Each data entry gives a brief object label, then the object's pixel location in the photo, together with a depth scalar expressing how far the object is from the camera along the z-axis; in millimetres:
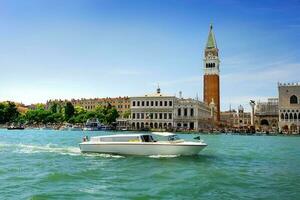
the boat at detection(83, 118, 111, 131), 96975
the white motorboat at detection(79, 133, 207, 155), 25219
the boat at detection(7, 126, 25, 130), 100650
